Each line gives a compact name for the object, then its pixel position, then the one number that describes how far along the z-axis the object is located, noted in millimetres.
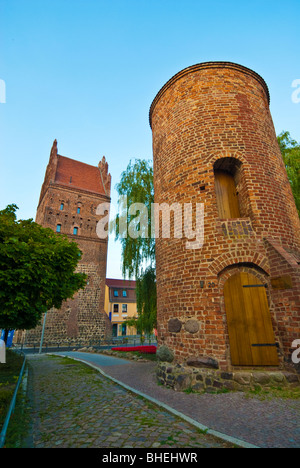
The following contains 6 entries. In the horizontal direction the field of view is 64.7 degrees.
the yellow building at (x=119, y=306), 37750
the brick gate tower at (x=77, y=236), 26061
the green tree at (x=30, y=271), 7324
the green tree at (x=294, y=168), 11914
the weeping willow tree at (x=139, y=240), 12352
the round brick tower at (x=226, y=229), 5621
